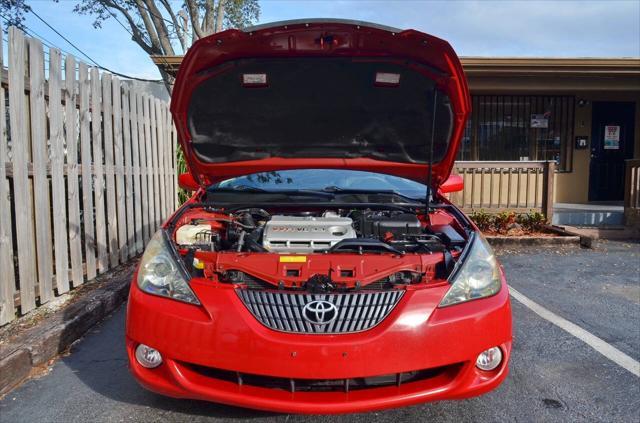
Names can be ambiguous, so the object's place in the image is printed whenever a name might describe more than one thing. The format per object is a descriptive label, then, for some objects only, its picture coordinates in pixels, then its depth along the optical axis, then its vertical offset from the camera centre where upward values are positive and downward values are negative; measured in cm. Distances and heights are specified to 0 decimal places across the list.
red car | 225 -48
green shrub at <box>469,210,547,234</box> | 813 -99
